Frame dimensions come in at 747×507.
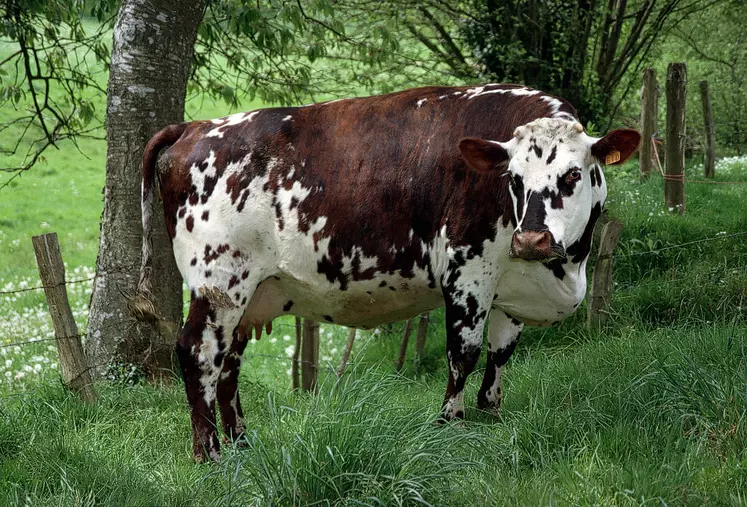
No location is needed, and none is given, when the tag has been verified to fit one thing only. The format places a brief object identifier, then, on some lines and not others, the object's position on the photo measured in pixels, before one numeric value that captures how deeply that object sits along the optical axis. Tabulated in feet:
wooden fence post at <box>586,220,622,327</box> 25.77
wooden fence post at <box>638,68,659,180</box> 46.03
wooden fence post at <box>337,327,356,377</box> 29.48
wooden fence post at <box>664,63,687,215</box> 35.12
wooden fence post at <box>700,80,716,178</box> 46.85
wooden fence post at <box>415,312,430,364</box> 31.27
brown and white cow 17.74
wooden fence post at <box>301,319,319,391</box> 29.76
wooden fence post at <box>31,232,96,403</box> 21.27
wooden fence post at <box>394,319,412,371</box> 30.68
